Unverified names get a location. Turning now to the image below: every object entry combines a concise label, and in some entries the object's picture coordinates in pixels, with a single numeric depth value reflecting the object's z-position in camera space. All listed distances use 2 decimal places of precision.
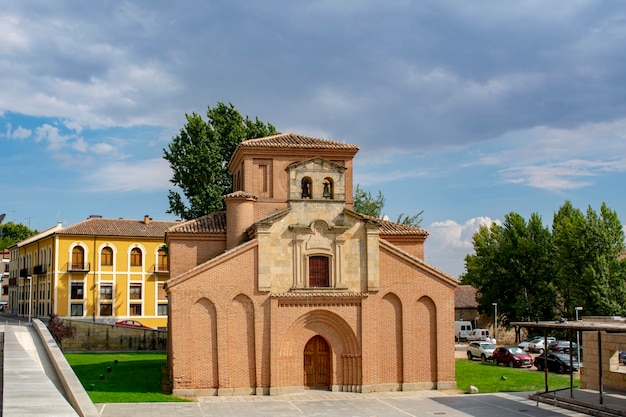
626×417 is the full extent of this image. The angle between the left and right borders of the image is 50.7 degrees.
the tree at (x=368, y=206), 67.75
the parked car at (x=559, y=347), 48.83
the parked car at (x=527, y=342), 55.06
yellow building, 60.94
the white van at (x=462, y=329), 68.50
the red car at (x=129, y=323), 57.41
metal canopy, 23.43
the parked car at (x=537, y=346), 53.24
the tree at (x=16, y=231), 101.12
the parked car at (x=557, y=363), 40.72
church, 30.44
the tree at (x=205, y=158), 49.78
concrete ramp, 10.40
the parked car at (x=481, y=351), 48.09
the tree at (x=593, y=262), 52.84
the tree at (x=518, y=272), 60.69
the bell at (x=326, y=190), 34.29
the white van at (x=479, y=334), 65.12
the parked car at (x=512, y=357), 44.12
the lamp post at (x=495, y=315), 62.03
